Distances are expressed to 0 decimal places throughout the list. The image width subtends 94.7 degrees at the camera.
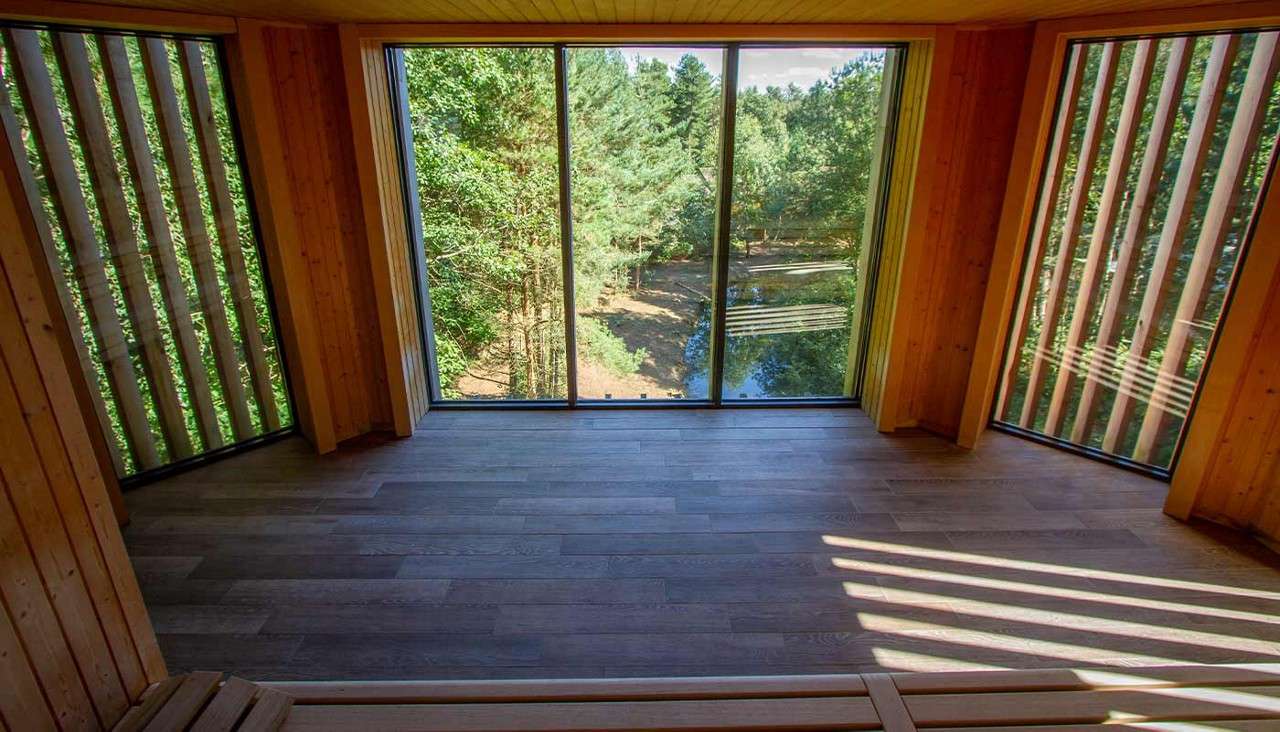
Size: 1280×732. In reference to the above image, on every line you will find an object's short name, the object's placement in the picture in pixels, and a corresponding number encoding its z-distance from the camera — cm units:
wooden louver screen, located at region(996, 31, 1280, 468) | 290
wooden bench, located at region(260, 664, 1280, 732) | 147
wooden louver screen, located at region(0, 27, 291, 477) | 276
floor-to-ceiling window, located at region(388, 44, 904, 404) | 368
